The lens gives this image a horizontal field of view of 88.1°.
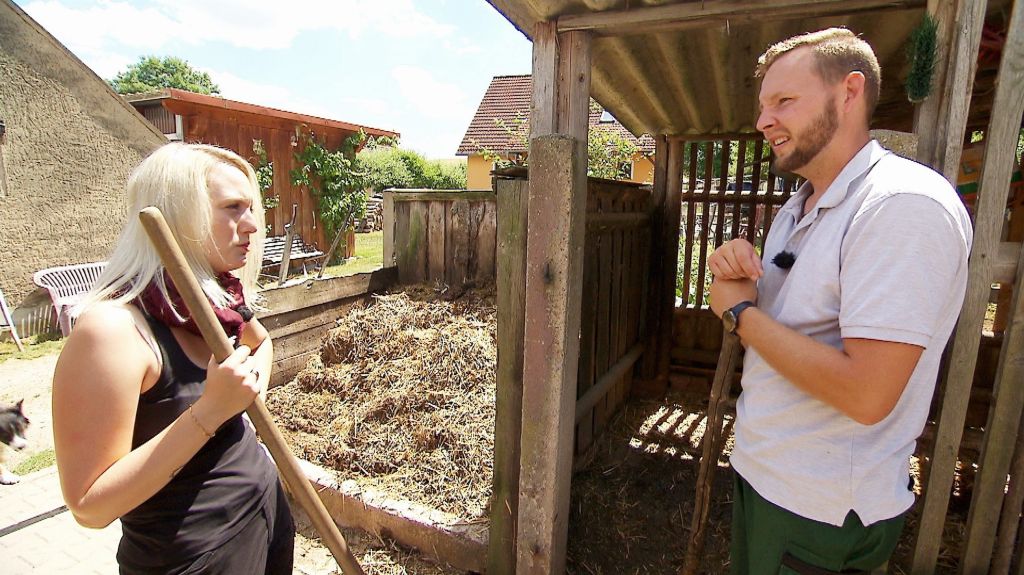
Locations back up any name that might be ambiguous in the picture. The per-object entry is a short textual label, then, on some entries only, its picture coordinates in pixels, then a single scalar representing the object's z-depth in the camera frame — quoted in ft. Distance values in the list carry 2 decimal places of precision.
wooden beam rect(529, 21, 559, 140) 7.16
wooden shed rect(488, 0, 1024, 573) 5.84
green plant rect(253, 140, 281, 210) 36.11
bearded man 3.59
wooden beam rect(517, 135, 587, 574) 6.87
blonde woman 3.73
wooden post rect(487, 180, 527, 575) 7.39
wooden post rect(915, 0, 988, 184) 5.52
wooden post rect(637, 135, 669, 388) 15.52
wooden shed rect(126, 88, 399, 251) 31.50
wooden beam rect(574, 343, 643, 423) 9.34
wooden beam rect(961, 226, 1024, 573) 6.08
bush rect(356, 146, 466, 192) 83.56
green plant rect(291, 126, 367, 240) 40.01
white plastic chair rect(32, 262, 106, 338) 22.72
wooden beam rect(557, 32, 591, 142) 7.15
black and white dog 12.37
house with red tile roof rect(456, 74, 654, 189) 66.30
